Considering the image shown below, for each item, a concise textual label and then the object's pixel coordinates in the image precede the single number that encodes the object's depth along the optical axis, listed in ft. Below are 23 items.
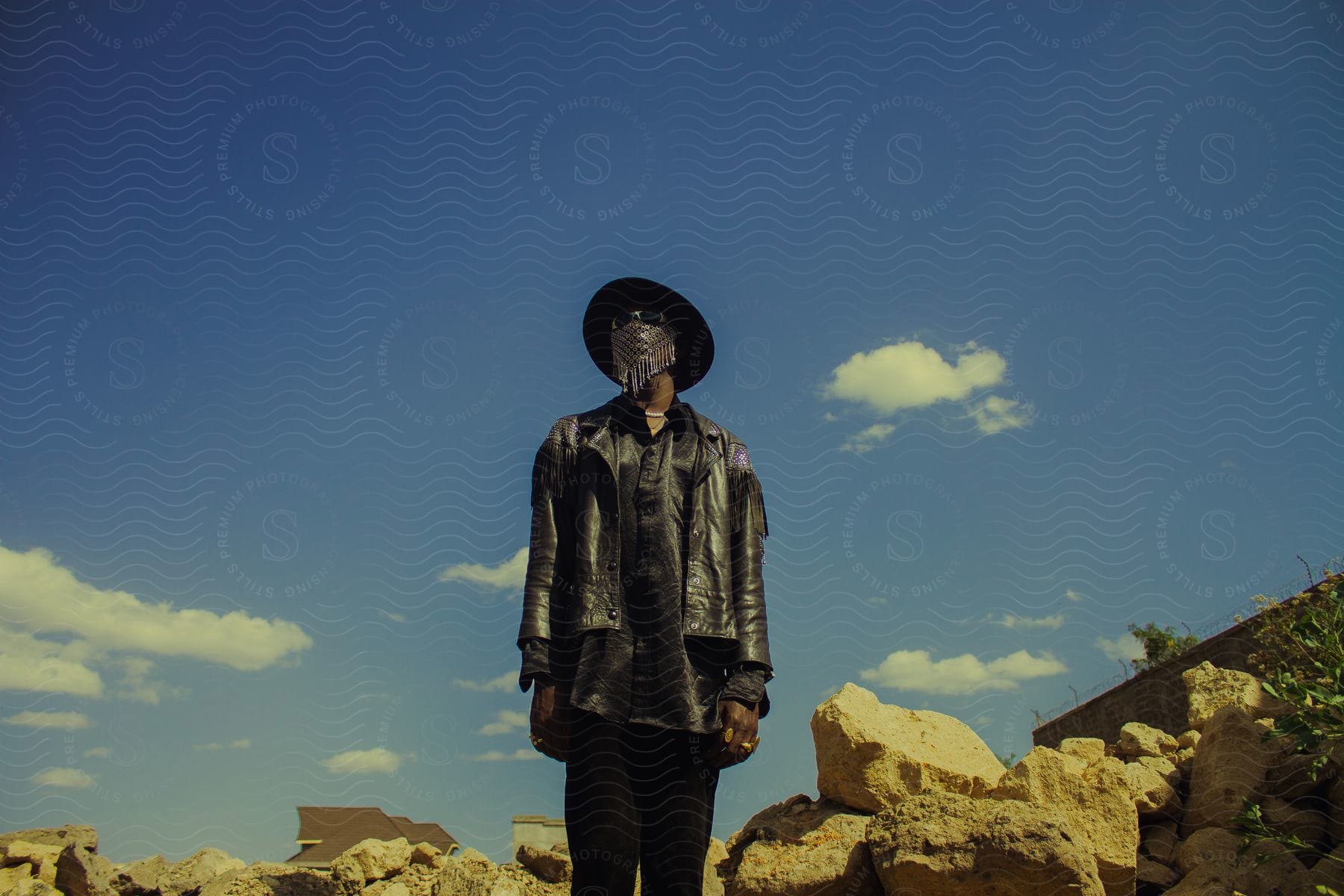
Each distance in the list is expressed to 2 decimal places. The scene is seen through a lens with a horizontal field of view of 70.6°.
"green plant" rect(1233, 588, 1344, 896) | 16.44
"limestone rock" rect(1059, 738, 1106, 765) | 23.47
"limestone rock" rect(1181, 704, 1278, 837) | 20.70
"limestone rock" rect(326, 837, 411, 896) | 20.12
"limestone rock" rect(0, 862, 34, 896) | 20.31
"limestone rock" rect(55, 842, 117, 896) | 20.84
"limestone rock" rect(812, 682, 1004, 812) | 21.09
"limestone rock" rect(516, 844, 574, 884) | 19.77
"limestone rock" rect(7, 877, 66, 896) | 19.49
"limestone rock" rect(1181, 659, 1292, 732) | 26.89
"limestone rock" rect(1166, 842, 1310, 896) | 18.38
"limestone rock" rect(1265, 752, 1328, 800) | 20.61
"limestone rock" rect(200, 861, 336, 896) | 19.06
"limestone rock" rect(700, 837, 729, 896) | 18.58
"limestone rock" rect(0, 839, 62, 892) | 21.04
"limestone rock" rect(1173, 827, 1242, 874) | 19.67
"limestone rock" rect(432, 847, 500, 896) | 18.63
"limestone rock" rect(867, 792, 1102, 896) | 16.12
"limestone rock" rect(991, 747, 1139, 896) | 19.36
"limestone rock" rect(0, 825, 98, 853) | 22.08
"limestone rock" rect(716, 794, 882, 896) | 17.90
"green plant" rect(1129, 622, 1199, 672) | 97.81
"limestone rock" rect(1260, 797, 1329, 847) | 20.07
